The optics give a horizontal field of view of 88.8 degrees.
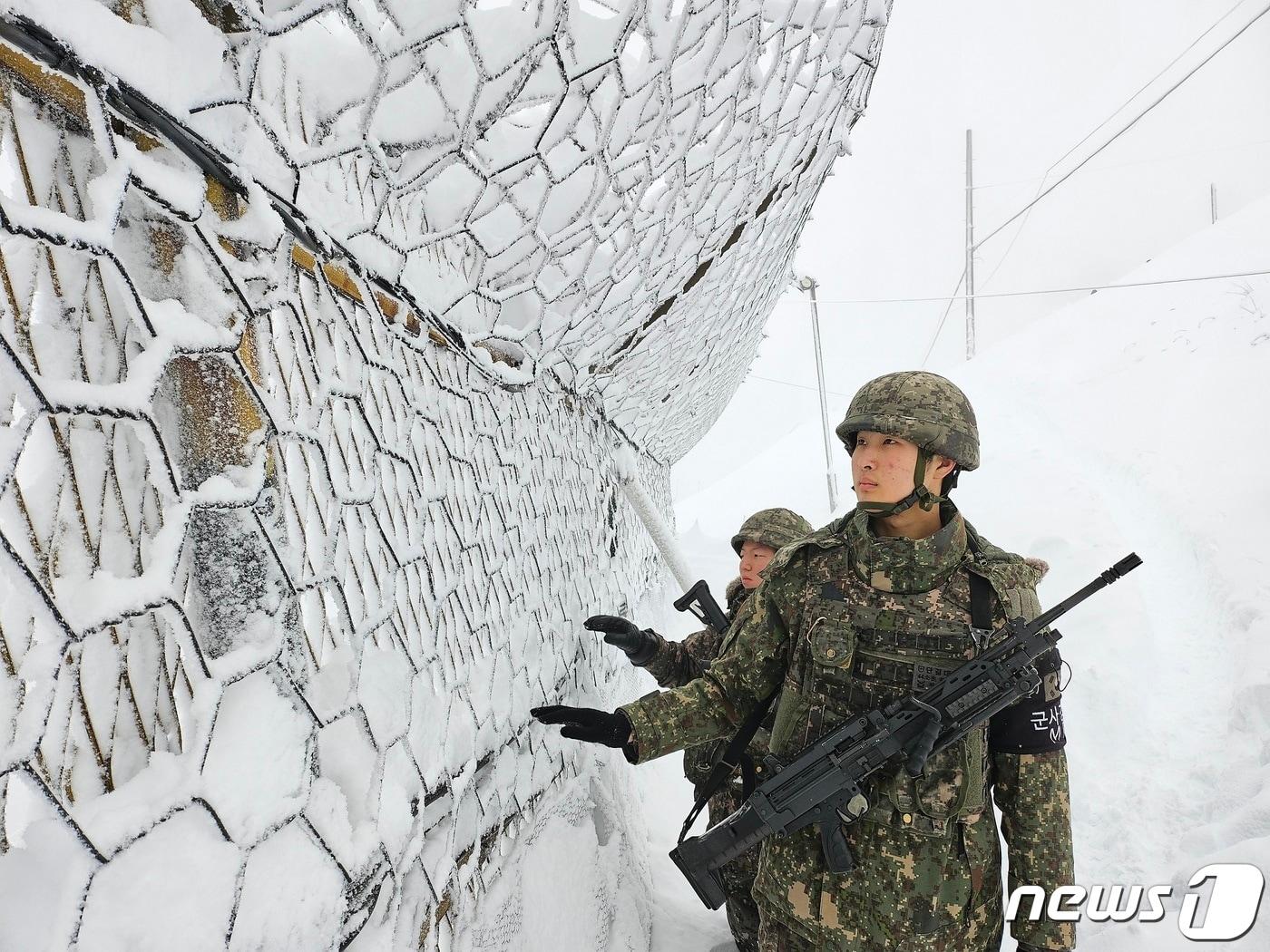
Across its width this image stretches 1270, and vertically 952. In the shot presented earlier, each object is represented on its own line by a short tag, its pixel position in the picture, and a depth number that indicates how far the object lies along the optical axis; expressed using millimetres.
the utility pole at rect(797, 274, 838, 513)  6812
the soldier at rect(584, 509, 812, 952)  1911
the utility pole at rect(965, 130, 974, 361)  10820
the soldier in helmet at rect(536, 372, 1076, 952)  1261
